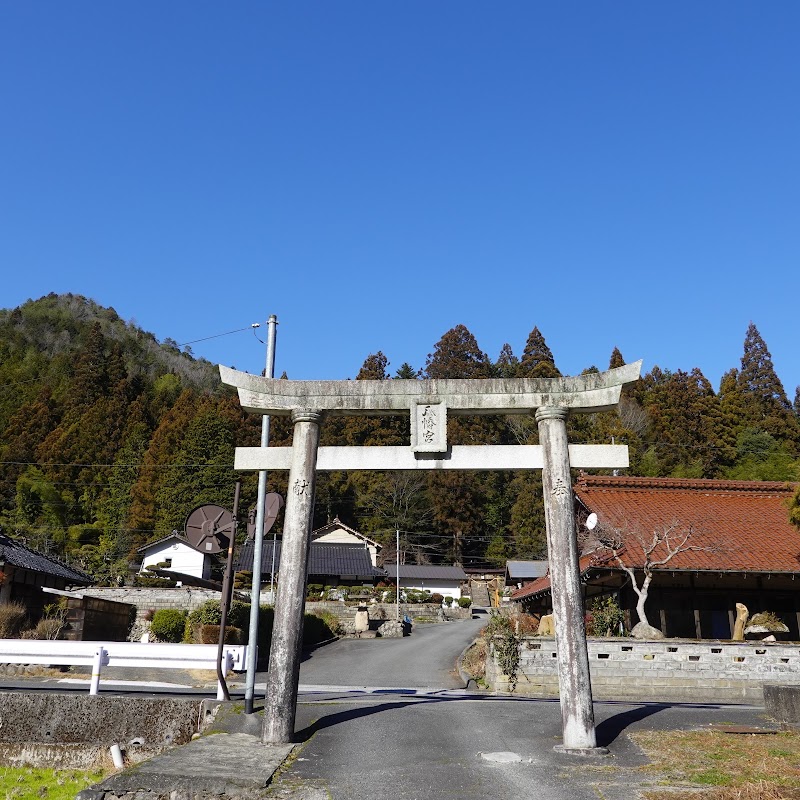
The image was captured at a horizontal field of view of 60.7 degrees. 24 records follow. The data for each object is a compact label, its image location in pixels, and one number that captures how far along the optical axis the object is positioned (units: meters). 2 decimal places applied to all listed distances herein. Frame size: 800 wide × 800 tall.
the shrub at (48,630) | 21.58
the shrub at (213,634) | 21.75
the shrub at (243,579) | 40.59
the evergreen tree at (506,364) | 81.45
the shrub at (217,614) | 23.50
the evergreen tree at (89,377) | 71.62
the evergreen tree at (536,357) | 65.88
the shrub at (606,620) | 17.41
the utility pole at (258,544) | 10.59
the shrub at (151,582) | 38.72
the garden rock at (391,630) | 33.81
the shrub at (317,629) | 30.03
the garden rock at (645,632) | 15.67
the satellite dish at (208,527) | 11.81
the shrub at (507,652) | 15.04
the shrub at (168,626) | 25.05
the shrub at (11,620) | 20.72
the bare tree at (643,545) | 16.88
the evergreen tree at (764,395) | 57.31
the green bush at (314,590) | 42.50
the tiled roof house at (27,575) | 25.19
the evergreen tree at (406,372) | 80.94
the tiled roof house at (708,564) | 17.75
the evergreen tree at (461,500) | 63.34
